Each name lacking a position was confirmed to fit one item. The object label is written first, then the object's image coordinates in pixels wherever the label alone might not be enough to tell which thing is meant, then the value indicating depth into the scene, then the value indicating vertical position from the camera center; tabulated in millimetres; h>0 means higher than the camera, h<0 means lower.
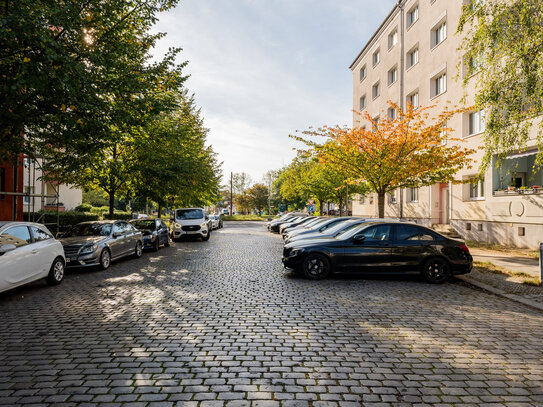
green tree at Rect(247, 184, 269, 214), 76625 +2302
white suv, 21188 -1032
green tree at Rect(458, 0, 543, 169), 9477 +3986
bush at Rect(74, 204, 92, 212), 34269 -84
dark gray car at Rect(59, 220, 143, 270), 10164 -1088
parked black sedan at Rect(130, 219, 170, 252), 15648 -1123
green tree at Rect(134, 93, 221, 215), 17359 +2160
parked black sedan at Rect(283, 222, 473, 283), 8992 -1190
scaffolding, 14578 +501
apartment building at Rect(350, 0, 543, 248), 15578 +4480
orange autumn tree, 15602 +2328
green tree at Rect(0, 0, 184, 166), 7277 +3174
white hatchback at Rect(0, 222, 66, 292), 6836 -1003
